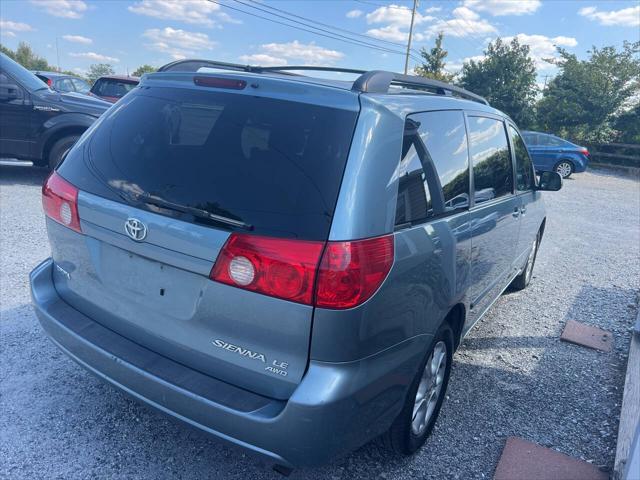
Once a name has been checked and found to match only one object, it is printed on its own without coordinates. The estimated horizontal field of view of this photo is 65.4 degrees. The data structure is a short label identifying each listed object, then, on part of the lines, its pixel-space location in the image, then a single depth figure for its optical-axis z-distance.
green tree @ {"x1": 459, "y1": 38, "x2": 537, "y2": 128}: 32.94
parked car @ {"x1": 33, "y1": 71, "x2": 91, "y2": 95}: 13.60
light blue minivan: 1.79
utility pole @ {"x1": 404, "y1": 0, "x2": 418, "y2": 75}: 38.68
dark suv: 7.57
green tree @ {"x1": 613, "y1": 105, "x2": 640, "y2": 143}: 24.55
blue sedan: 17.84
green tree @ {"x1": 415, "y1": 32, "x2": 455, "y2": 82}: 42.38
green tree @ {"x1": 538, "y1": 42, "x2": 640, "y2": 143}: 25.16
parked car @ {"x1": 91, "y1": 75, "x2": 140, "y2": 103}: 14.27
